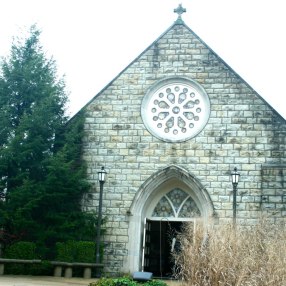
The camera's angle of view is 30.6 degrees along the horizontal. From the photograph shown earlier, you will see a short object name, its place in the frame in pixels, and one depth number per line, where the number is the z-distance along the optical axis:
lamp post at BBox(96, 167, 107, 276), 16.05
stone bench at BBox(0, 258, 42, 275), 14.92
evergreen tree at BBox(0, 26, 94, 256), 16.67
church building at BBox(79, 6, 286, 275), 17.11
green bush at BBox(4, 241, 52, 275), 15.82
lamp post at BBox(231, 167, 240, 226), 15.80
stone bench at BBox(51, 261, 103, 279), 15.59
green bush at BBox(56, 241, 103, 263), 16.25
